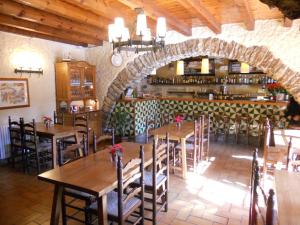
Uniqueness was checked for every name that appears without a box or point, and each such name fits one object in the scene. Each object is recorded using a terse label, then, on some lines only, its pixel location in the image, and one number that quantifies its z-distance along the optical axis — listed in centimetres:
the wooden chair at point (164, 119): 699
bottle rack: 793
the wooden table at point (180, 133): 371
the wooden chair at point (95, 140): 273
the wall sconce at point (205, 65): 730
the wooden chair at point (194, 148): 397
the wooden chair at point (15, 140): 409
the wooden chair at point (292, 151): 229
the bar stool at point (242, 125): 582
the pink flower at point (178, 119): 432
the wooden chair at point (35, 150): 399
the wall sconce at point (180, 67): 774
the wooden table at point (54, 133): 388
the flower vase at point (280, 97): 575
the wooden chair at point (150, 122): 647
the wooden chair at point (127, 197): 192
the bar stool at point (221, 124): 614
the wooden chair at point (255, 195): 164
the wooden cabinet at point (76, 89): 546
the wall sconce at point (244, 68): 704
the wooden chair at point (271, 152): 327
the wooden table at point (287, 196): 142
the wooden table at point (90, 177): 191
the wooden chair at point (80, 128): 439
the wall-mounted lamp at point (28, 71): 482
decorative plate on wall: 585
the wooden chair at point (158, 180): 243
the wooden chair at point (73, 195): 225
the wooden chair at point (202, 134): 423
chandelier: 269
